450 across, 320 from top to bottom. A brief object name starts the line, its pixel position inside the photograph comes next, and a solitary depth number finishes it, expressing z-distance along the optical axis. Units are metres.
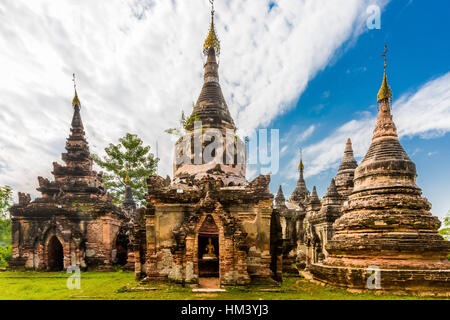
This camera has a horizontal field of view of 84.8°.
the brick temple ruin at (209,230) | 10.84
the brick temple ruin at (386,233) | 9.88
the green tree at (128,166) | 36.31
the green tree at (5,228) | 23.31
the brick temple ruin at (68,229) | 19.27
